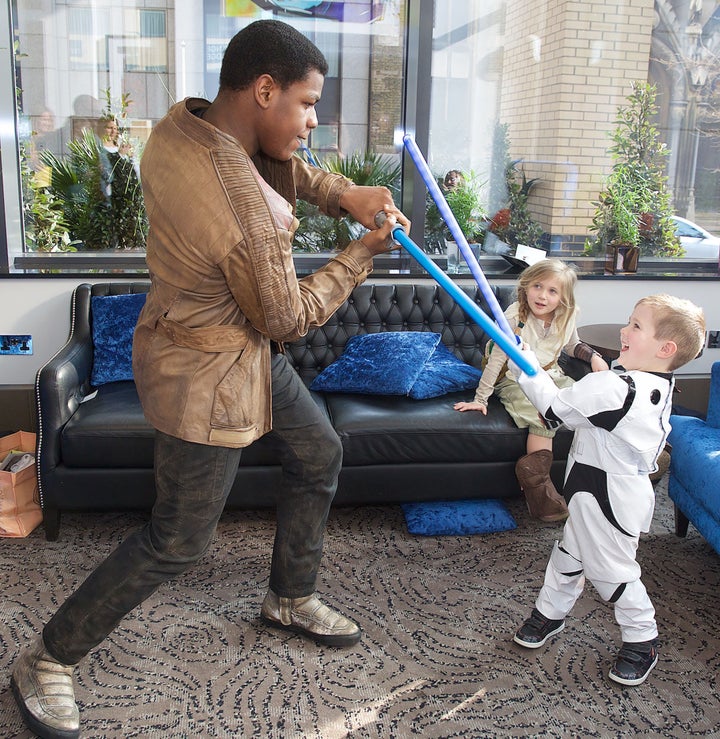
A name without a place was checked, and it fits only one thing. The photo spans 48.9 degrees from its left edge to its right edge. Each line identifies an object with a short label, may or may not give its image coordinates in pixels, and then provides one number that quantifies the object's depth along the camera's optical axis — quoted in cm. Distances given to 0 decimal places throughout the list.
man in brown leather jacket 166
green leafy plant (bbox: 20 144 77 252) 397
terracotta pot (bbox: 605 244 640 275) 420
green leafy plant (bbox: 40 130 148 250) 400
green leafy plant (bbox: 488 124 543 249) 436
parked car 454
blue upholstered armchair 269
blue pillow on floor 304
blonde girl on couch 304
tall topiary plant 439
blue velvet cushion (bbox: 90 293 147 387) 335
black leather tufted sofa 292
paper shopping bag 295
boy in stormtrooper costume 204
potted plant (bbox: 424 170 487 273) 427
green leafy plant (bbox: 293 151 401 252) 422
